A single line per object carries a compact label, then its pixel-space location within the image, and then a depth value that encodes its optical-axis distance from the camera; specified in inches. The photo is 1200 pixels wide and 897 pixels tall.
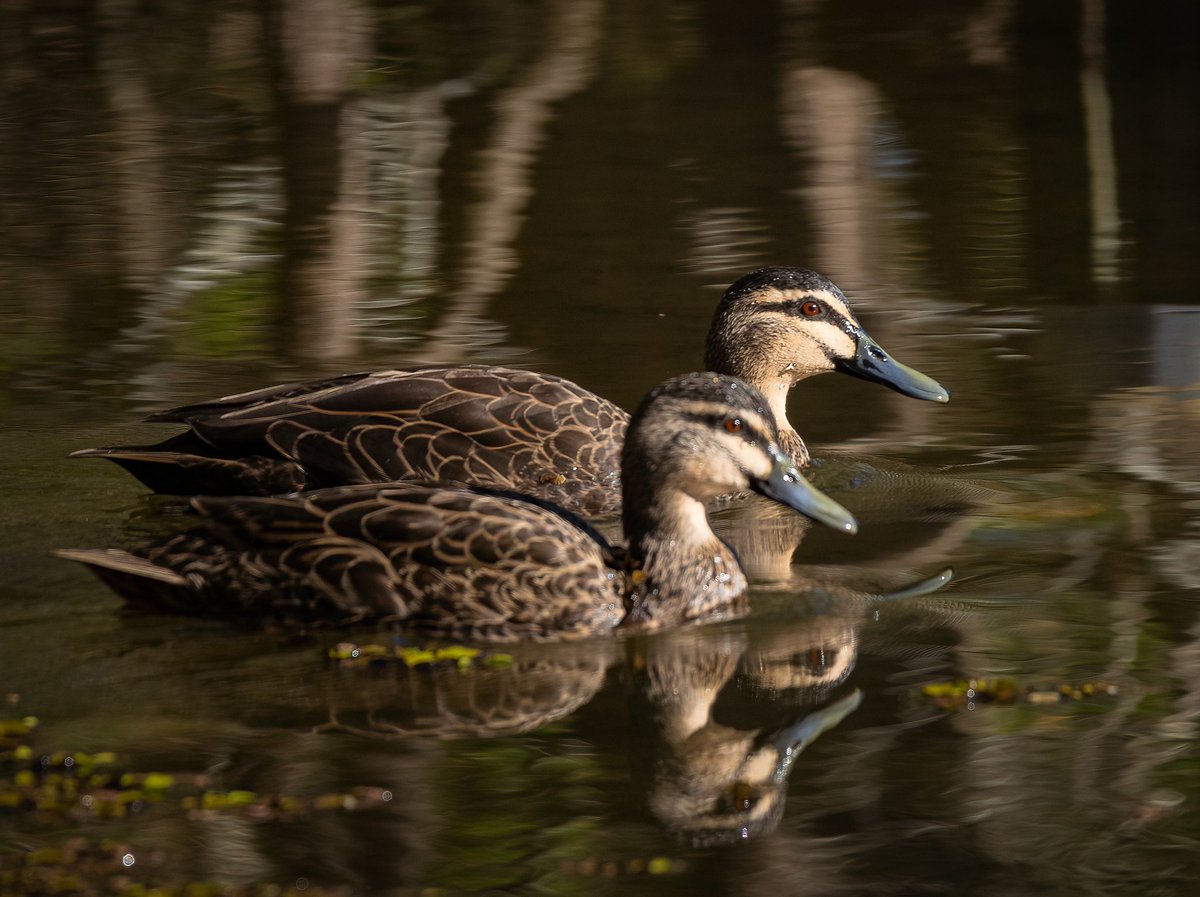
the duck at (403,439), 645.9
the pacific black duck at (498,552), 543.8
